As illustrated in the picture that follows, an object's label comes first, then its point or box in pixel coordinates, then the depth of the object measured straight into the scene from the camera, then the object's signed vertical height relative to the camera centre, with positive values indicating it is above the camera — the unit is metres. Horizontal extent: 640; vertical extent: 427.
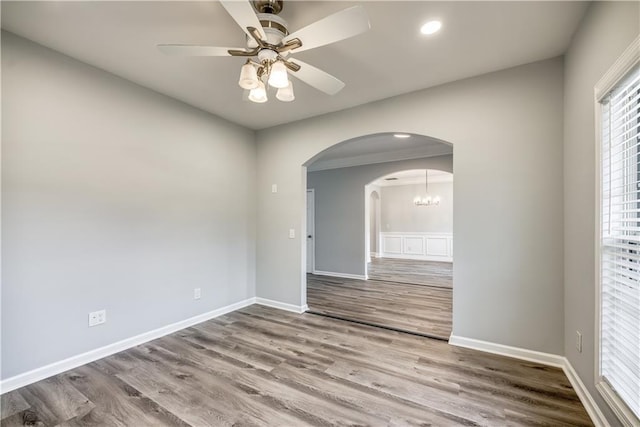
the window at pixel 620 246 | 1.33 -0.20
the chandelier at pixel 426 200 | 8.34 +0.28
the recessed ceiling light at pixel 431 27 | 1.91 +1.30
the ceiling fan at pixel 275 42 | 1.35 +0.96
